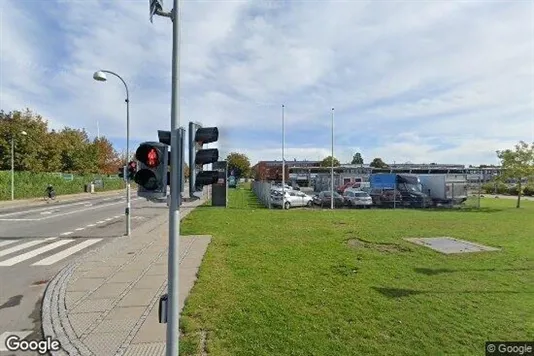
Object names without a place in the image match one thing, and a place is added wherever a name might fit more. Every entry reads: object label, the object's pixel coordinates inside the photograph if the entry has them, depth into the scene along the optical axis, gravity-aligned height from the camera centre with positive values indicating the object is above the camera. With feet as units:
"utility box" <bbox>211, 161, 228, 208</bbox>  86.58 -4.19
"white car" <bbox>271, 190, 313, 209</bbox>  87.57 -5.45
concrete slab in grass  32.91 -6.65
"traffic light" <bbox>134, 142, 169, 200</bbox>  11.32 +0.26
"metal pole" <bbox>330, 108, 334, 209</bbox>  85.83 -5.17
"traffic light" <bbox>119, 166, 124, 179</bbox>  41.68 +0.68
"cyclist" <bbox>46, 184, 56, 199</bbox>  96.89 -4.11
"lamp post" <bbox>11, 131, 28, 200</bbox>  95.81 +3.39
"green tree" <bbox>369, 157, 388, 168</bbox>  384.58 +17.64
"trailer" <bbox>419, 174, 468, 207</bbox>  101.11 -2.69
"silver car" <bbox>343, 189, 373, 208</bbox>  90.68 -5.23
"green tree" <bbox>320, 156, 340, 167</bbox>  352.18 +17.38
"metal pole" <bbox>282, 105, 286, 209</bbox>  84.79 -4.32
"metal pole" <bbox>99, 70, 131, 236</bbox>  43.16 +4.38
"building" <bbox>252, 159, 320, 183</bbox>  207.14 +4.03
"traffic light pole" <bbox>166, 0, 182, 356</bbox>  11.46 -0.99
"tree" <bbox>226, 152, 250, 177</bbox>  300.11 +14.00
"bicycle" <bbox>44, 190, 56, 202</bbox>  96.97 -5.26
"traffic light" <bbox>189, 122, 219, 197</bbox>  11.66 +0.80
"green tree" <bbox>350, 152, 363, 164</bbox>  469.16 +27.35
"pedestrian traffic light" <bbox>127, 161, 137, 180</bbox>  35.24 +1.10
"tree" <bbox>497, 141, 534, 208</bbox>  91.06 +4.35
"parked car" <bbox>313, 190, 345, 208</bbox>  94.02 -5.68
